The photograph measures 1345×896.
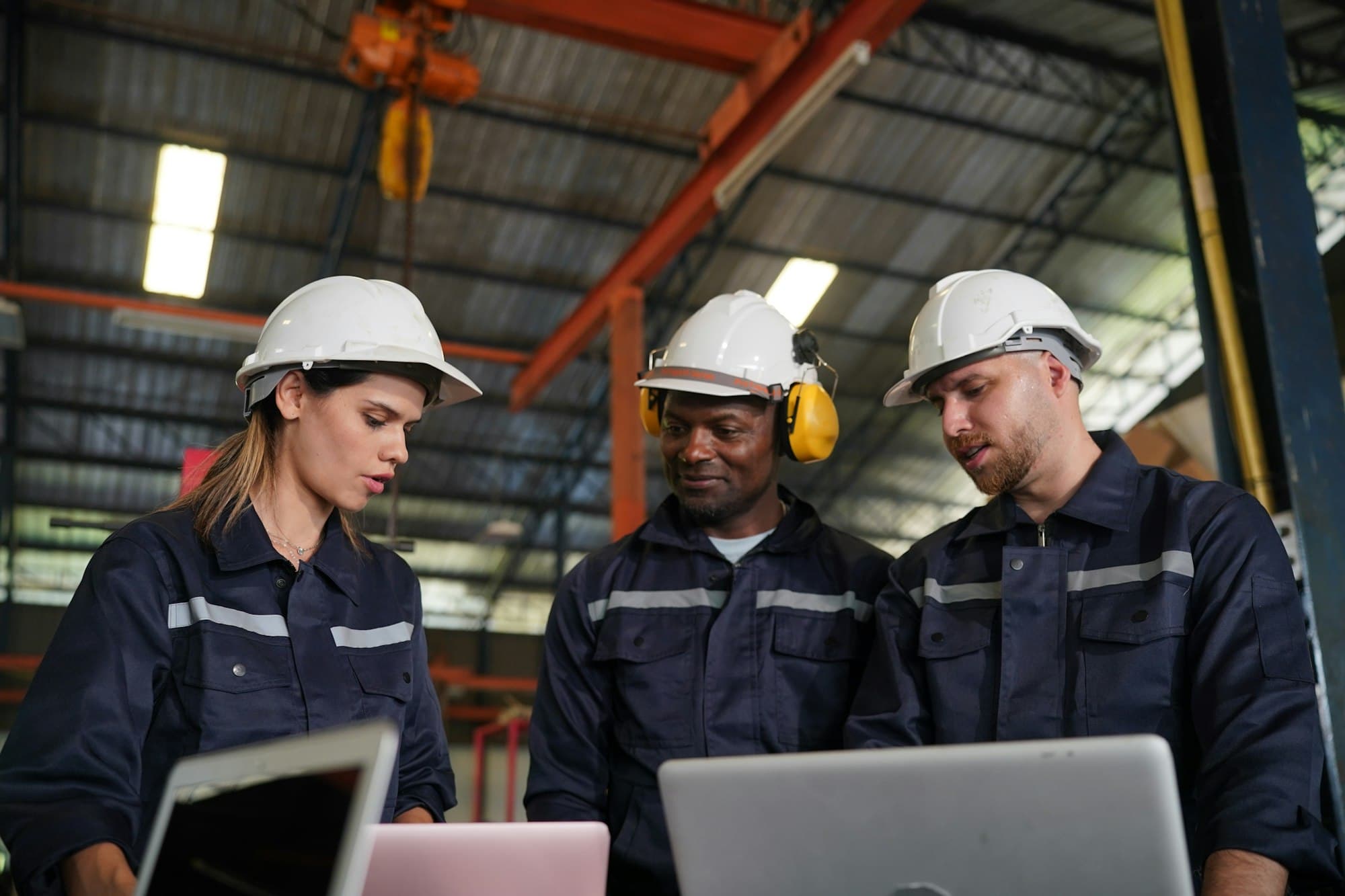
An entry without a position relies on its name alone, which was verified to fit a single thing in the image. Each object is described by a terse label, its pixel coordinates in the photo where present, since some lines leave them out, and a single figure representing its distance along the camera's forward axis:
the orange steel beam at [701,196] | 6.47
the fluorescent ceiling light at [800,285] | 15.23
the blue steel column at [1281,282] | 3.91
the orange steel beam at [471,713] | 18.58
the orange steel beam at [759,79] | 7.00
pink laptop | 1.69
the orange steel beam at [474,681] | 16.00
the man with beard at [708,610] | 3.22
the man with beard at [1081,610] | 2.28
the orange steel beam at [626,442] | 8.73
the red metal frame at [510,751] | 11.68
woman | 2.12
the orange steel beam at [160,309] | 9.00
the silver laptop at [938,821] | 1.29
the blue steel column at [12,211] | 11.62
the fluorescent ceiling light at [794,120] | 6.24
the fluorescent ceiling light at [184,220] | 12.50
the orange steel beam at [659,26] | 7.06
